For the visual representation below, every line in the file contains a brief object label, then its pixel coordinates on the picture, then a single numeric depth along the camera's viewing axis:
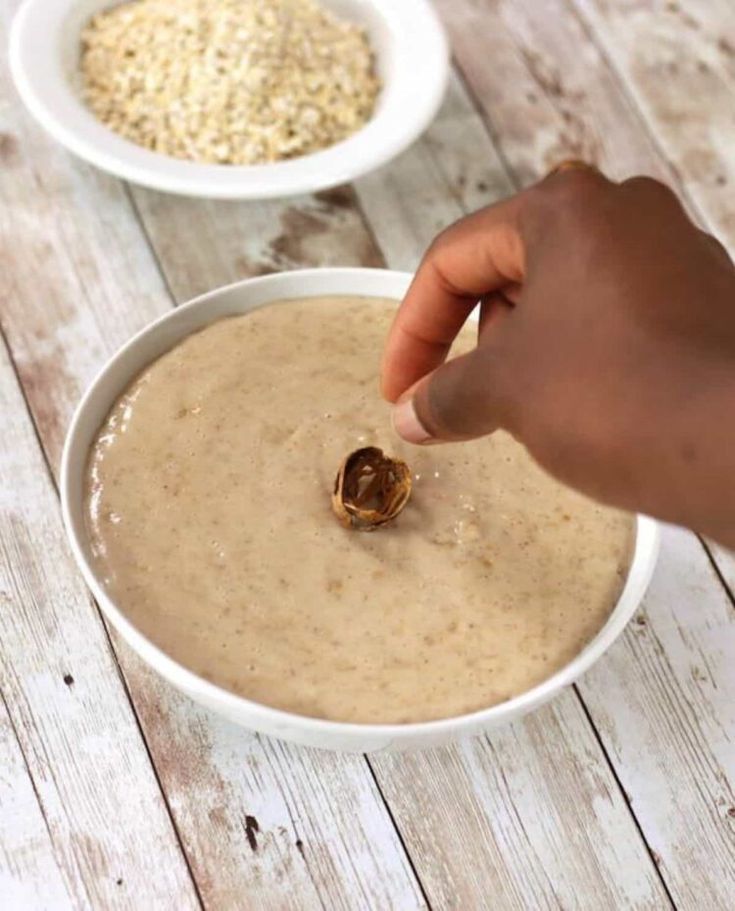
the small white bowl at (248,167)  0.59
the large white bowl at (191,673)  0.46
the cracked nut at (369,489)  0.49
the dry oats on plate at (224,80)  0.63
